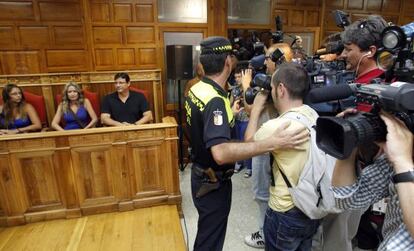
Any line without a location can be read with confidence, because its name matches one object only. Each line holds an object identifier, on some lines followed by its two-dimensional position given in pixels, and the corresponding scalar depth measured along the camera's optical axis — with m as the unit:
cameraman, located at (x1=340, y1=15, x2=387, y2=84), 1.58
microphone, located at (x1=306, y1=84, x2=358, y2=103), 0.71
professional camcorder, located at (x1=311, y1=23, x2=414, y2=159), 0.57
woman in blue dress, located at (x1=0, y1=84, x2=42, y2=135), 3.07
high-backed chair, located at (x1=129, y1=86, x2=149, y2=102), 3.49
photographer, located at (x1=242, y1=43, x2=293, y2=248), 1.76
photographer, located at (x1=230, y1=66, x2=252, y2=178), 3.20
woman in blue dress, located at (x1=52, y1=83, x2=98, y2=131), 3.14
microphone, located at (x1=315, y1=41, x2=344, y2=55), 1.85
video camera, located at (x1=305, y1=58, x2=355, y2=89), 1.61
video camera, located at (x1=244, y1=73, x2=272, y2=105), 1.36
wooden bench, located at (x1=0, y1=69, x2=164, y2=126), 3.66
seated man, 3.24
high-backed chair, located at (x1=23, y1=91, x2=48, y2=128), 3.44
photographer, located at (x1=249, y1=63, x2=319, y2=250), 1.19
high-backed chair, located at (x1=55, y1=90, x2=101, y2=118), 3.53
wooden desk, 2.24
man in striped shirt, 0.60
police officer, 1.23
